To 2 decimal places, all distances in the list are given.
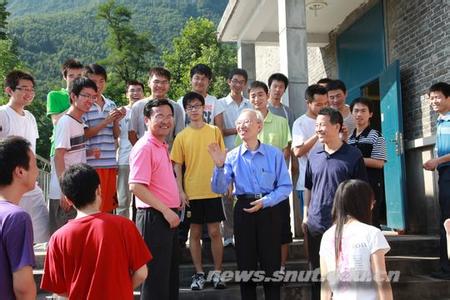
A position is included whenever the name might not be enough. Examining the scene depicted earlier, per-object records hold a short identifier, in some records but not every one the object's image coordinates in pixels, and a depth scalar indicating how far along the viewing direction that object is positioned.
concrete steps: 4.43
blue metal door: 7.14
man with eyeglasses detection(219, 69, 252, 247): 5.16
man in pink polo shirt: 3.33
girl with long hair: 2.57
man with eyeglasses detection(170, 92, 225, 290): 4.39
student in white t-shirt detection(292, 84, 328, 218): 4.76
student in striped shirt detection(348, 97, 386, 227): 4.85
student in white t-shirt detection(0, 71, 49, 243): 3.88
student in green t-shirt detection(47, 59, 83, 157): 4.63
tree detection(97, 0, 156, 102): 33.53
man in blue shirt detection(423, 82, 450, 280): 4.70
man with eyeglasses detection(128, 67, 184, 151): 4.96
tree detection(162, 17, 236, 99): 28.55
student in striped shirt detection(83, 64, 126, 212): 4.40
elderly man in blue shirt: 3.71
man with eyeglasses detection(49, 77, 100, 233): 3.96
